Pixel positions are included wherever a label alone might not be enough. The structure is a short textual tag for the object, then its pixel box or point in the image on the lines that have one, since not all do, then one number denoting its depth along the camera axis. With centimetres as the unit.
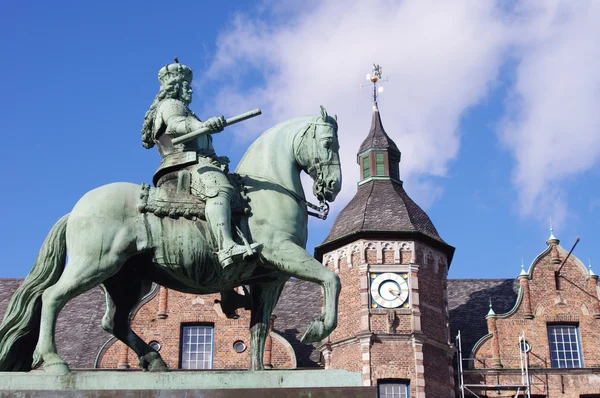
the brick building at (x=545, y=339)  3117
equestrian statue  945
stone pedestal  893
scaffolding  3075
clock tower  2980
